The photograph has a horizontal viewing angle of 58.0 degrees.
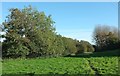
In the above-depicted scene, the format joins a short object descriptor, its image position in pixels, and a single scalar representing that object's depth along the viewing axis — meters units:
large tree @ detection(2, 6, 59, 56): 17.19
